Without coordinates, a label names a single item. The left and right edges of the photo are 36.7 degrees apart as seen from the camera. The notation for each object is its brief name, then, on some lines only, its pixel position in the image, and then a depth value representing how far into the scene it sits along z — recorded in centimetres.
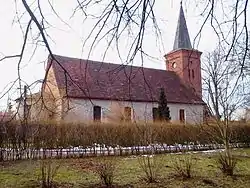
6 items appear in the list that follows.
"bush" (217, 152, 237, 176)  1075
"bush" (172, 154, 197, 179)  1019
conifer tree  3381
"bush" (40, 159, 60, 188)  908
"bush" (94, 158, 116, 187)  922
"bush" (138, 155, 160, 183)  979
